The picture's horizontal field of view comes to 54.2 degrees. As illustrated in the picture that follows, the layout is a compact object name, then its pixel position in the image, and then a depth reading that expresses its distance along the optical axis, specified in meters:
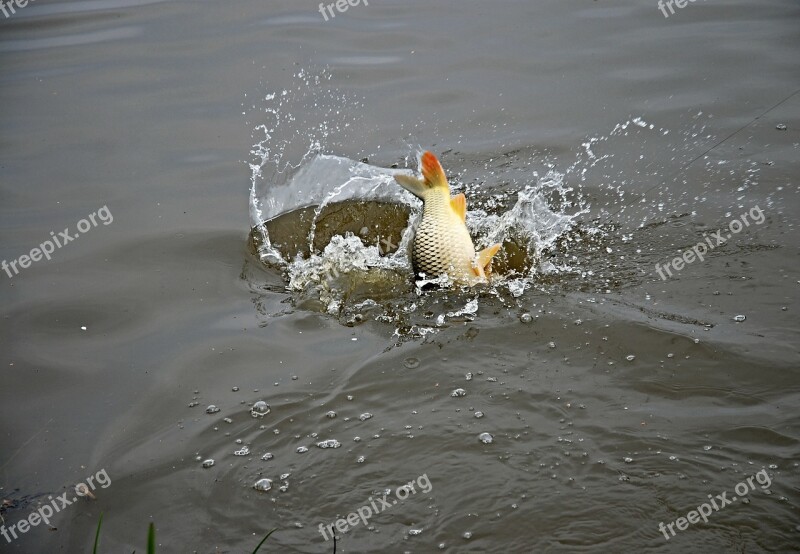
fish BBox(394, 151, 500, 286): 4.58
